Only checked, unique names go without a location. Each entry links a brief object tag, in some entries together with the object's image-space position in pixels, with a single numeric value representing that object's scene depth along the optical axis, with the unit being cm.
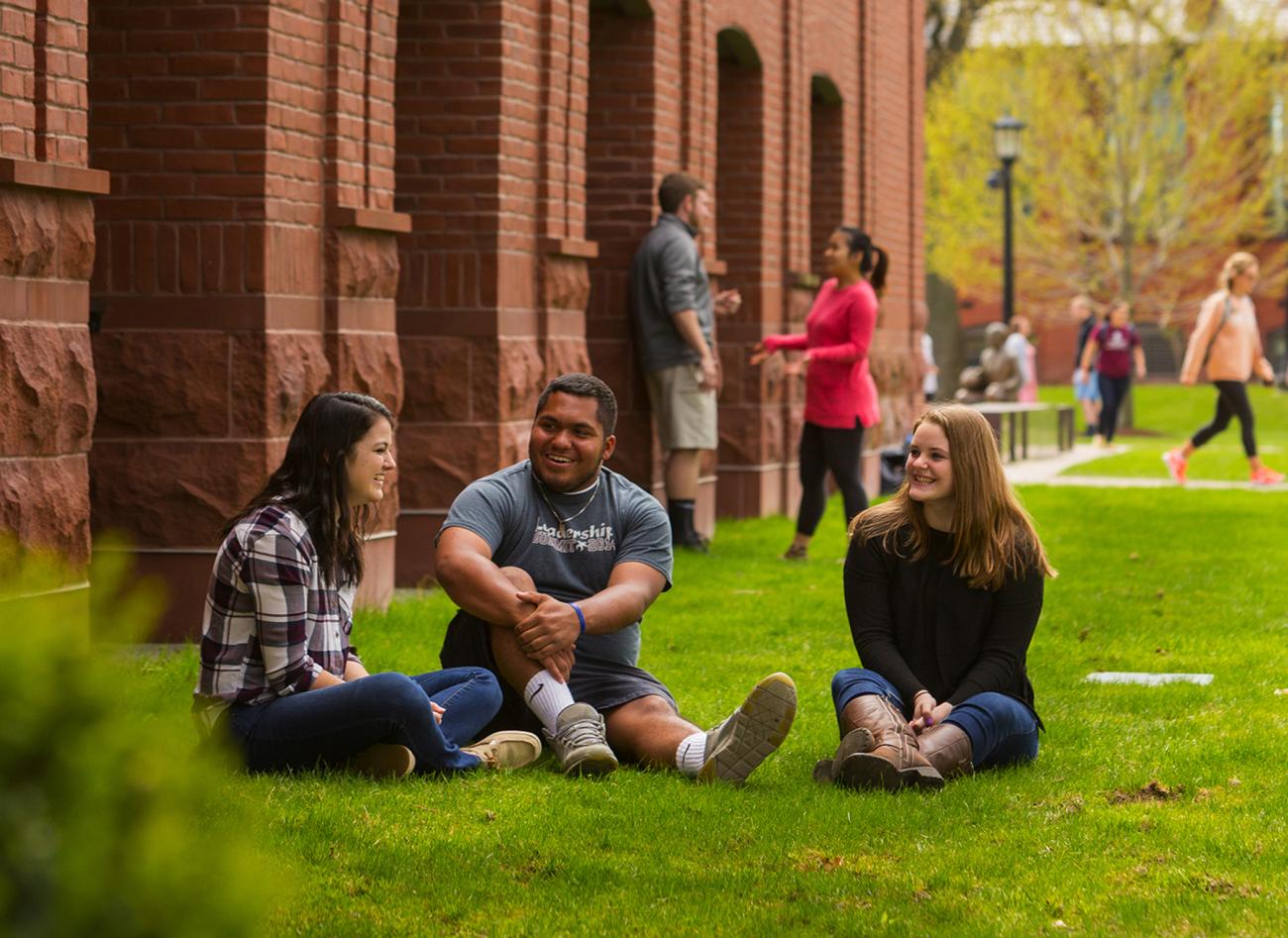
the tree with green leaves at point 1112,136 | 3788
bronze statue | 3128
